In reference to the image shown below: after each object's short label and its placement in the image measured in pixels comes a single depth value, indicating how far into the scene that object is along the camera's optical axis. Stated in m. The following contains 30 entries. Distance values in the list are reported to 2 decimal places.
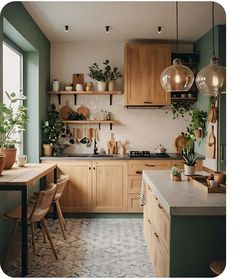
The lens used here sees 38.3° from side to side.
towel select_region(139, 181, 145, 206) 3.73
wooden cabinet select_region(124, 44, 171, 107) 5.13
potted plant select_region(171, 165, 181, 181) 3.16
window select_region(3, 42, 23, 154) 4.05
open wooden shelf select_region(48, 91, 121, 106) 5.30
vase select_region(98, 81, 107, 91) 5.35
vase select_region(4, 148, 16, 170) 3.38
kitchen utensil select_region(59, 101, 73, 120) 5.49
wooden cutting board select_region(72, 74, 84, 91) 5.48
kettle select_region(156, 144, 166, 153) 5.38
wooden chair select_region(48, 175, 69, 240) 3.93
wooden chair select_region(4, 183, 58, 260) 3.13
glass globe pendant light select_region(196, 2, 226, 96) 2.81
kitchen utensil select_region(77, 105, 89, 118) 5.53
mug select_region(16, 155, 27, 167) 3.84
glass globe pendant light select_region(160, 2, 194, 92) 2.95
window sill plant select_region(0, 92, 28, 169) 3.09
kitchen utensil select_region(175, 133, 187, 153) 5.57
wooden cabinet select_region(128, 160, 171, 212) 4.95
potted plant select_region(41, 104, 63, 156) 5.02
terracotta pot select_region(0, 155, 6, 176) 2.93
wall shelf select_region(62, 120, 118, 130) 5.34
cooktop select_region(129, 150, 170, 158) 5.08
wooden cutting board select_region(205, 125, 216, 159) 4.60
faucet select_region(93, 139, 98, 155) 5.39
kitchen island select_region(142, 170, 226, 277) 2.15
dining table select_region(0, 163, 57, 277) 2.78
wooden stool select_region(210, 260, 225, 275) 2.00
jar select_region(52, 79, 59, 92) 5.32
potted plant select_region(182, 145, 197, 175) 3.33
